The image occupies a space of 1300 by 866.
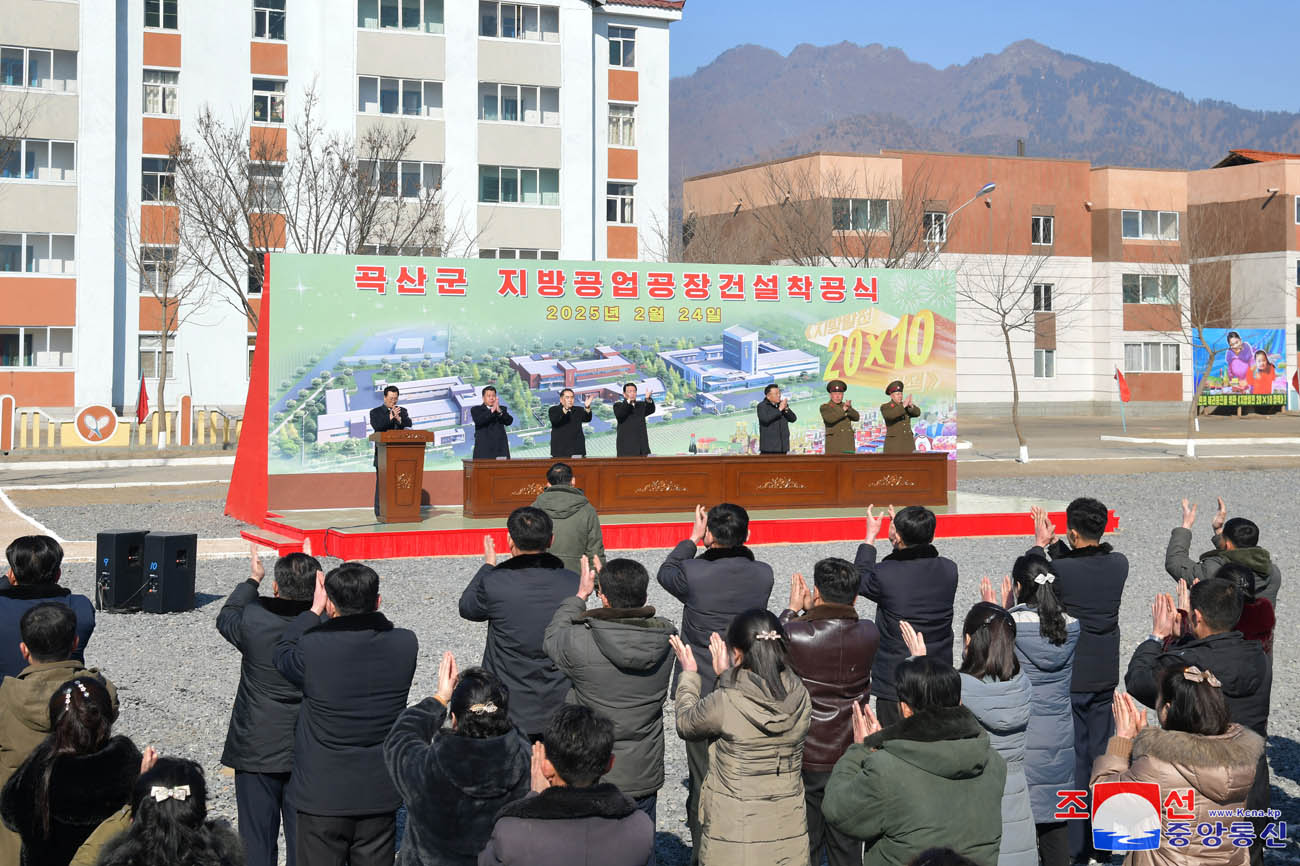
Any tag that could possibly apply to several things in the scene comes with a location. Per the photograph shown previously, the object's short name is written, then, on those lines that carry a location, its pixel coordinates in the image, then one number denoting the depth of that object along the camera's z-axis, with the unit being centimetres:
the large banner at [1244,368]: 4828
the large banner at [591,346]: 1780
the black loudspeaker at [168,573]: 1186
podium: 1583
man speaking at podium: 1563
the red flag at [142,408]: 3164
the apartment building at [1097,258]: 4850
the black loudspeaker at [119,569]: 1184
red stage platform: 1505
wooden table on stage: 1630
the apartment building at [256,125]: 3638
